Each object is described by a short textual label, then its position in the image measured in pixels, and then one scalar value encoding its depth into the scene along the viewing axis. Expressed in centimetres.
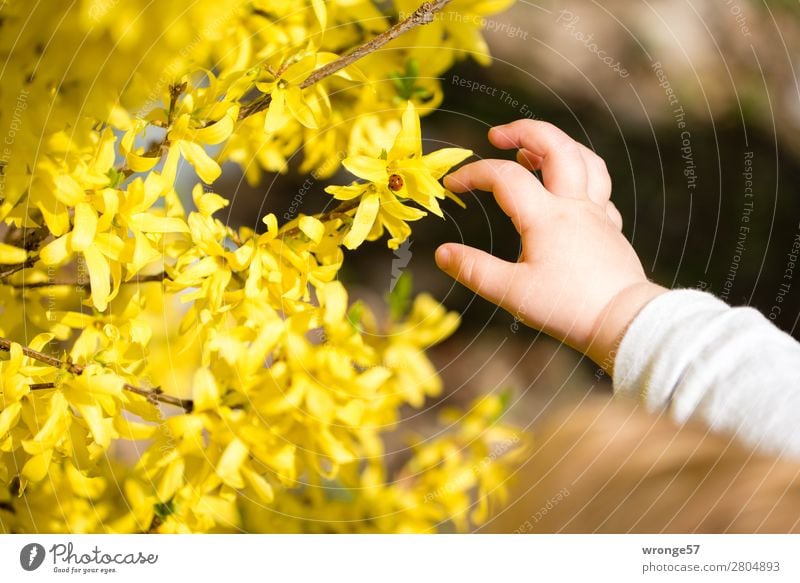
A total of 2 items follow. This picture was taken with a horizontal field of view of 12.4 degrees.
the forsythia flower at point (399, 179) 137
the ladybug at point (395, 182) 138
